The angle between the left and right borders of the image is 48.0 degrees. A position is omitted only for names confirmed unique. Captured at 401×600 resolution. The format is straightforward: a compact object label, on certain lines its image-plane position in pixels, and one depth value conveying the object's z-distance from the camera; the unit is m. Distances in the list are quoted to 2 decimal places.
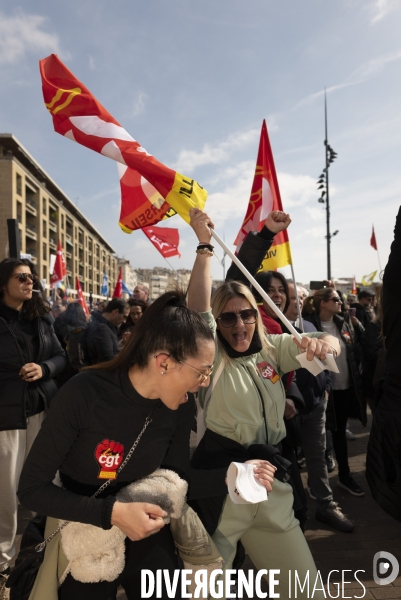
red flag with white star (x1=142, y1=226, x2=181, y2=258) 5.47
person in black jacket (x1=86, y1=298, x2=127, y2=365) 4.74
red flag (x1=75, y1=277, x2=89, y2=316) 17.67
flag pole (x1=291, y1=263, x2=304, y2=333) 3.42
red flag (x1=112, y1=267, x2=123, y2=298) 15.41
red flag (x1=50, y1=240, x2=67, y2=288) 15.77
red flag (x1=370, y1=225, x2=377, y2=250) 19.28
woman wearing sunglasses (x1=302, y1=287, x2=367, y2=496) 4.70
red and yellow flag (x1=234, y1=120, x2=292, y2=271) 4.48
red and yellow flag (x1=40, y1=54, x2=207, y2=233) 3.03
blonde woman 2.19
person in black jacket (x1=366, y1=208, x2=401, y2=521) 1.77
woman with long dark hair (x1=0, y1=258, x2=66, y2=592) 3.20
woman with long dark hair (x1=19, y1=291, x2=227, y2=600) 1.64
